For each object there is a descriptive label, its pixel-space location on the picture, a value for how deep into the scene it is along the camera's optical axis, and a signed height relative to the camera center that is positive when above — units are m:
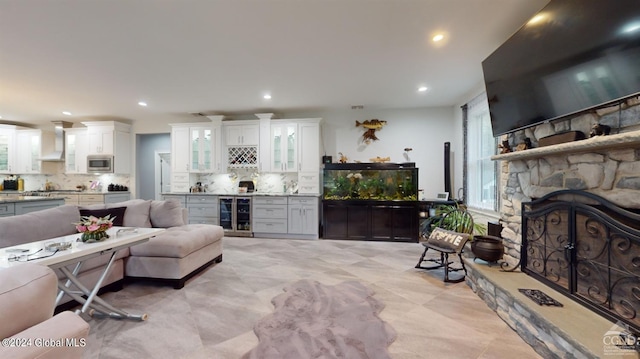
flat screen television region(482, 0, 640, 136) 1.50 +0.83
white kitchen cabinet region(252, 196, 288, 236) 5.45 -0.71
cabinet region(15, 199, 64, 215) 4.28 -0.42
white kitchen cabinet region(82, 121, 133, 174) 6.33 +0.98
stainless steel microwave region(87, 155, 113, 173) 6.32 +0.40
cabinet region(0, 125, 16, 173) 6.63 +0.85
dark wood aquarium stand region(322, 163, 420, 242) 5.04 -0.43
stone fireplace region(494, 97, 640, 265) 1.67 +0.10
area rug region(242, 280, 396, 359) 1.81 -1.17
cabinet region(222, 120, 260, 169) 5.79 +0.81
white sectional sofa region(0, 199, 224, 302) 2.53 -0.68
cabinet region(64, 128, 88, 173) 6.45 +0.76
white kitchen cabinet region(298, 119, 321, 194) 5.52 +0.50
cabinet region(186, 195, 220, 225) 5.70 -0.62
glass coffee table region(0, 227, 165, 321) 1.76 -0.51
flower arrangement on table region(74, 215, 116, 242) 2.14 -0.40
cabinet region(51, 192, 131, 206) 6.11 -0.40
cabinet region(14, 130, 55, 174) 6.68 +0.85
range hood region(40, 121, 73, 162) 6.55 +0.92
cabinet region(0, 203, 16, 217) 4.05 -0.44
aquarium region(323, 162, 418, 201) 5.15 -0.03
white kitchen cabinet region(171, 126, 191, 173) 6.00 +0.74
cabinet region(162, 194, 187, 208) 5.81 -0.37
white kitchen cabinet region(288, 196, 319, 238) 5.34 -0.73
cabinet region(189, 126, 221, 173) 5.88 +0.69
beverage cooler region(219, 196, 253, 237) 5.63 -0.72
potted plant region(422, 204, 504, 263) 2.76 -0.68
